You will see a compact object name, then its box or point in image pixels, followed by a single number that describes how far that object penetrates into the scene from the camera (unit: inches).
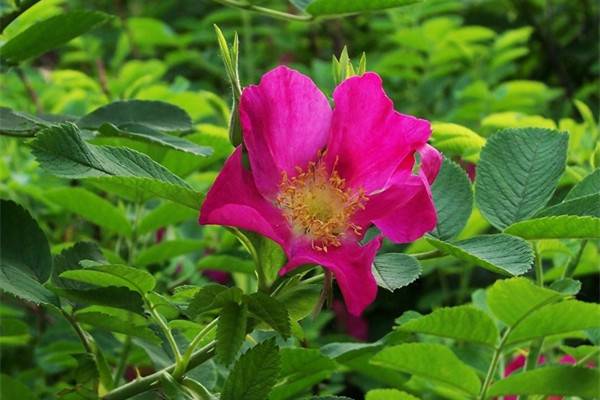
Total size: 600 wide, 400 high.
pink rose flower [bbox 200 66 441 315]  27.7
